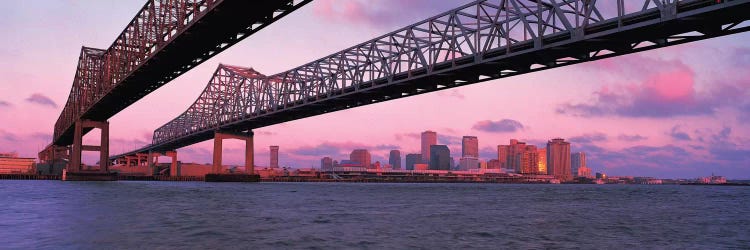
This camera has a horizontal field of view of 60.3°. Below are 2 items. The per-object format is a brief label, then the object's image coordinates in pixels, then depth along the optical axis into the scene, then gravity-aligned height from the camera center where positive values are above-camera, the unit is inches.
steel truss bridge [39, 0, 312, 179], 1318.9 +302.9
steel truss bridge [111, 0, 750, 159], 1472.7 +333.7
